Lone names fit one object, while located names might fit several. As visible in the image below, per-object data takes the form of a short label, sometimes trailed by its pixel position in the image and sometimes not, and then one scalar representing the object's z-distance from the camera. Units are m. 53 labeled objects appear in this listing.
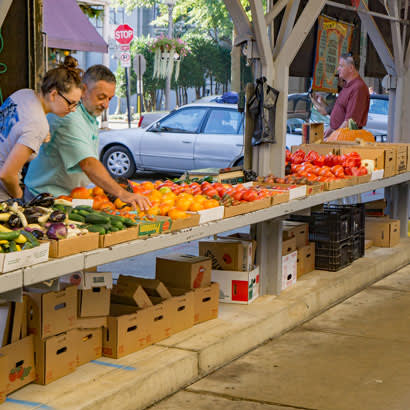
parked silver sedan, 14.20
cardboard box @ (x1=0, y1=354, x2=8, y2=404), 3.82
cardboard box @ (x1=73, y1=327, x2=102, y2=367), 4.39
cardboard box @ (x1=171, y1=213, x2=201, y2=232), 4.41
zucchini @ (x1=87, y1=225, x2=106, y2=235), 3.86
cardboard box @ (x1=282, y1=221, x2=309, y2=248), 6.89
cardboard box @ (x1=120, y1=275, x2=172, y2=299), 5.04
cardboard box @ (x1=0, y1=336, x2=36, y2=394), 3.90
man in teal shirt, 4.48
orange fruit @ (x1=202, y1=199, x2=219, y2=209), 4.81
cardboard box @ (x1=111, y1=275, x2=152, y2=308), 4.77
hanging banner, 8.09
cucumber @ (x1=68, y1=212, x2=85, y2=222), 4.04
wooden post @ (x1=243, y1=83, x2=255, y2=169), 6.15
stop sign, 28.22
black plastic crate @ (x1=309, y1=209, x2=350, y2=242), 7.36
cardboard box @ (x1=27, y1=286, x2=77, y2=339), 4.10
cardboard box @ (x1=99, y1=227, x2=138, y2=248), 3.84
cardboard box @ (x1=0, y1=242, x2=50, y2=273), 3.25
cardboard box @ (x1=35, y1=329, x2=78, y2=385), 4.09
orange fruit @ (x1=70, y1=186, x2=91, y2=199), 4.65
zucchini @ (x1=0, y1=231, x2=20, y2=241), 3.37
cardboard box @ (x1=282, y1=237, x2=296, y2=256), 6.60
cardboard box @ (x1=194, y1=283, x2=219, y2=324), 5.32
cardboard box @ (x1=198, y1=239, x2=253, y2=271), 5.86
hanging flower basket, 34.66
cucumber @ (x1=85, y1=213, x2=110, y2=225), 3.97
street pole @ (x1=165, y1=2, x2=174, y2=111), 35.29
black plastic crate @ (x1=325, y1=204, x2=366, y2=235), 7.69
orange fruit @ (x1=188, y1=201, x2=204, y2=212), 4.72
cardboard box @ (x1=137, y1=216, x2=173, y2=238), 4.14
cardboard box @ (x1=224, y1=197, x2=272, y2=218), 4.97
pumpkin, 8.52
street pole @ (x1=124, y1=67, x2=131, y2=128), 28.12
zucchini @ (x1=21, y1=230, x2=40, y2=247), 3.46
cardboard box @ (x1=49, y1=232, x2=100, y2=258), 3.55
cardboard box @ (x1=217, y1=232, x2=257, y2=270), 5.95
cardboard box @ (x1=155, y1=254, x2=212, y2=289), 5.32
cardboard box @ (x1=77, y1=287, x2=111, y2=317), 4.41
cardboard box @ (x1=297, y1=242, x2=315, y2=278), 6.97
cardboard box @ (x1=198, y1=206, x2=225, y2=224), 4.69
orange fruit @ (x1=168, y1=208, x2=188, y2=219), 4.48
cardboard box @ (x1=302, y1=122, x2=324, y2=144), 8.32
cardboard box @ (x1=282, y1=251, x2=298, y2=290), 6.45
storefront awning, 16.58
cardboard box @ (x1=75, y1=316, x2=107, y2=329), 4.40
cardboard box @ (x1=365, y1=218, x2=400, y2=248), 8.59
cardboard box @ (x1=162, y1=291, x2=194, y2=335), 4.99
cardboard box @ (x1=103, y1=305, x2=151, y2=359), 4.54
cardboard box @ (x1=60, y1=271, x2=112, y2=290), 4.43
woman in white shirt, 4.02
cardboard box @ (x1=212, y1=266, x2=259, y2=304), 5.89
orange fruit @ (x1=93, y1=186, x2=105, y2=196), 4.76
